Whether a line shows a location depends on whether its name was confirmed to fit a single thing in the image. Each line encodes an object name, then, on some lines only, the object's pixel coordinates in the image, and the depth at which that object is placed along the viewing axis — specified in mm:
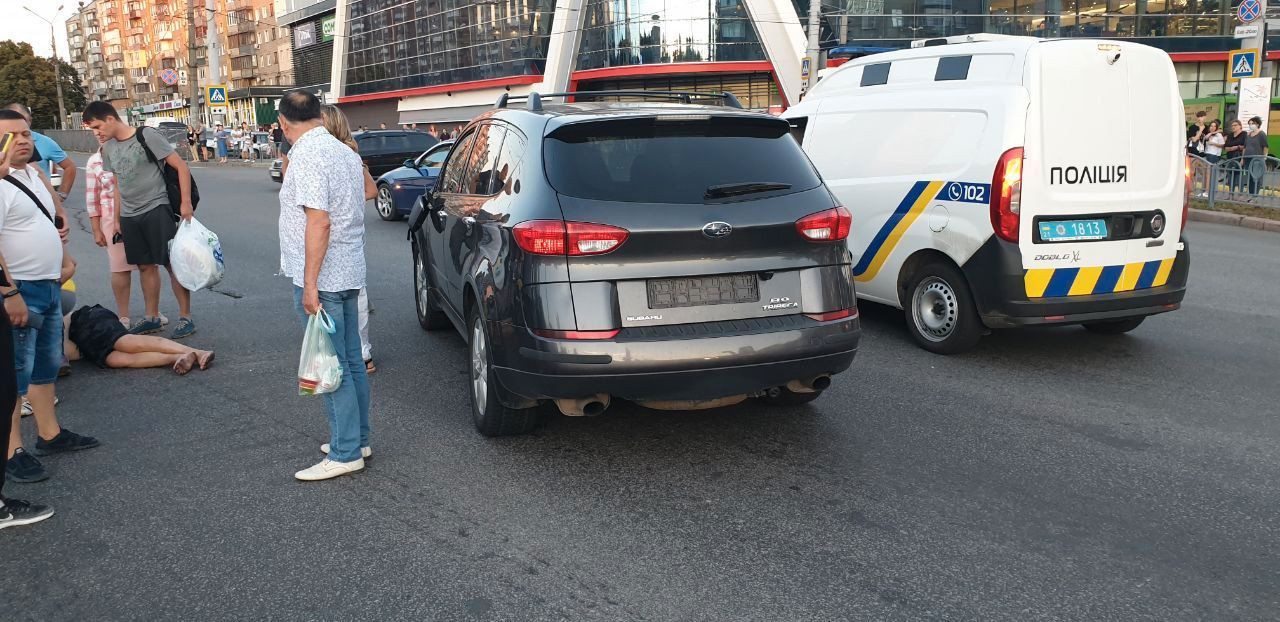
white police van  5703
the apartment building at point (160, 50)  98375
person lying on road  6273
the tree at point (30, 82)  92500
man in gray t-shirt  7004
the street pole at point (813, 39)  30656
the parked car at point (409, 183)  14938
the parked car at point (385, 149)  21625
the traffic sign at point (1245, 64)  17000
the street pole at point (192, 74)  42156
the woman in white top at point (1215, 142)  18469
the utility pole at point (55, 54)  62088
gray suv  3902
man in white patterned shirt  3957
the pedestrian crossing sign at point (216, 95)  37656
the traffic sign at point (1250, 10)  16844
